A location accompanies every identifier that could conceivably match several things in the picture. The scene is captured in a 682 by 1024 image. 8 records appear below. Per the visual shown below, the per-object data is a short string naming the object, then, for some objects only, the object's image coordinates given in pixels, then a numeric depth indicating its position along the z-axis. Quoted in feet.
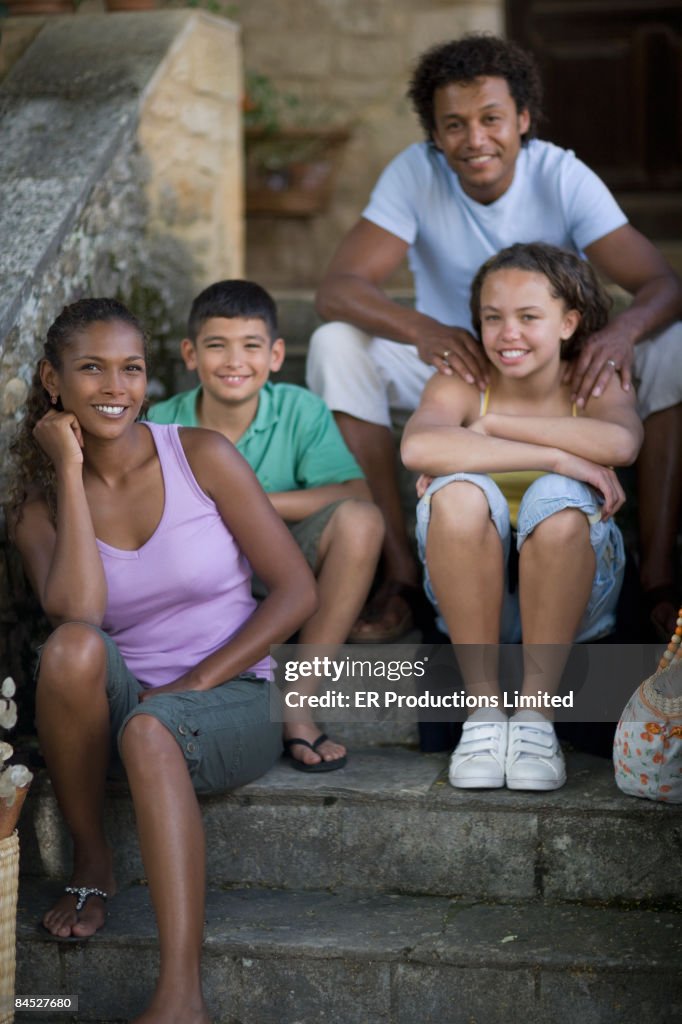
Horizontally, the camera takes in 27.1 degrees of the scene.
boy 9.58
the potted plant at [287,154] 18.62
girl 8.76
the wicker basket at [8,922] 7.57
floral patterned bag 8.03
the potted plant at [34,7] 13.15
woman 8.29
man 10.40
